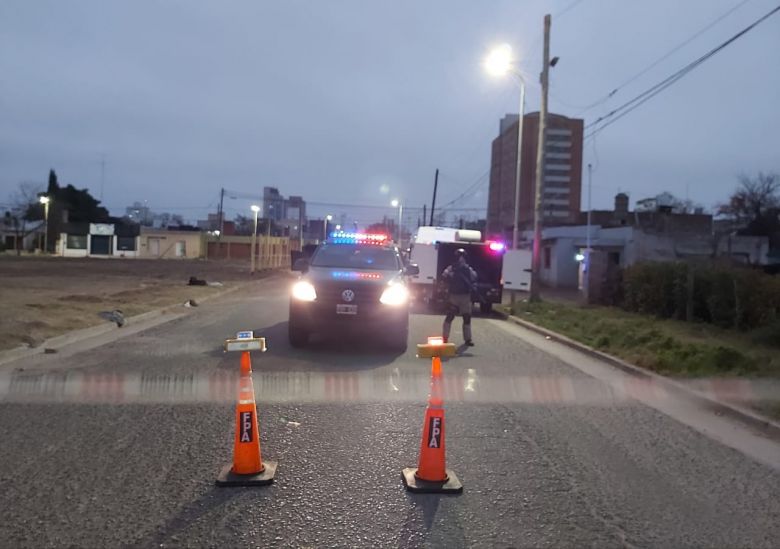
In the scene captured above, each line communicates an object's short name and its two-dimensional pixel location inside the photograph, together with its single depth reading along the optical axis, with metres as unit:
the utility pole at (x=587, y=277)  25.20
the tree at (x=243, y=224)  128.50
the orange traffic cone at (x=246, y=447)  5.51
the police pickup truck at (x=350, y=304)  11.95
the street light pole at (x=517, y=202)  30.00
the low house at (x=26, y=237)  96.18
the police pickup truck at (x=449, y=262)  23.22
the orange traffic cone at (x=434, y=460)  5.41
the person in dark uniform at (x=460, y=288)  13.62
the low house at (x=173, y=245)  96.31
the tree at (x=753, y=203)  63.97
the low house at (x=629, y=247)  39.25
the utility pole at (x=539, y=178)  24.52
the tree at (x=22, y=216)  96.70
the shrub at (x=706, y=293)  15.95
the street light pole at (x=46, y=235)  85.56
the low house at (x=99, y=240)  95.81
